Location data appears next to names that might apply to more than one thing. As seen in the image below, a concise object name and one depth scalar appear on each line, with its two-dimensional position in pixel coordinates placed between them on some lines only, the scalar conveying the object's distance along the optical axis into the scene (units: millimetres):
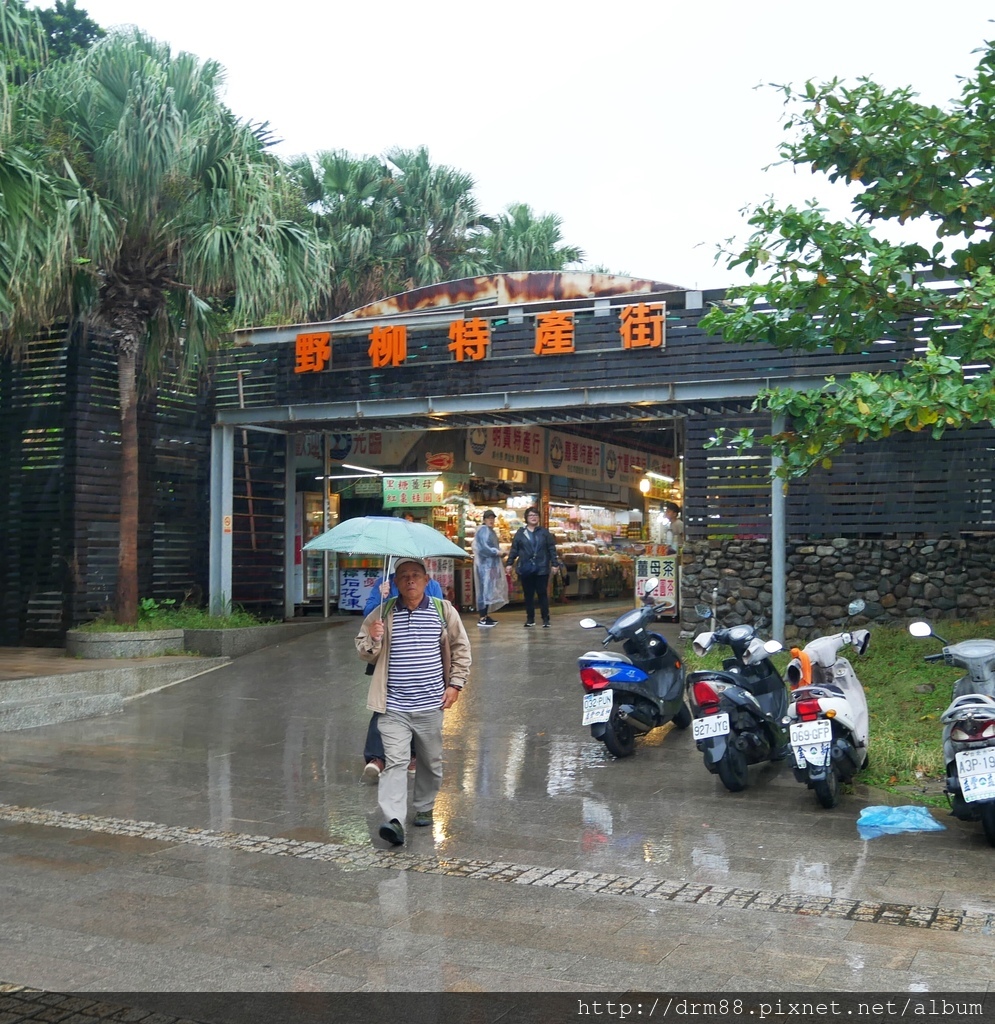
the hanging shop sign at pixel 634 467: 23438
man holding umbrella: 6754
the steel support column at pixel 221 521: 15852
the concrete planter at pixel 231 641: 14250
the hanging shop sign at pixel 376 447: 18391
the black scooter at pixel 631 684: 8570
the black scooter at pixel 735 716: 7465
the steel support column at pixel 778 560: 13008
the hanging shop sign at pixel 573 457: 21219
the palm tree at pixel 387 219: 27578
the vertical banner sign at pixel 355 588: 17766
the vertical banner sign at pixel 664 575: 16172
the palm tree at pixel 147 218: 12547
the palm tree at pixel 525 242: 30750
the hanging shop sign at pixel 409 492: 18422
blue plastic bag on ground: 6598
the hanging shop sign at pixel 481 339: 13594
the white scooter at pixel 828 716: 6906
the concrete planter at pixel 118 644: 13391
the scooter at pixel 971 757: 5969
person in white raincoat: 15992
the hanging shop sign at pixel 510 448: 18641
